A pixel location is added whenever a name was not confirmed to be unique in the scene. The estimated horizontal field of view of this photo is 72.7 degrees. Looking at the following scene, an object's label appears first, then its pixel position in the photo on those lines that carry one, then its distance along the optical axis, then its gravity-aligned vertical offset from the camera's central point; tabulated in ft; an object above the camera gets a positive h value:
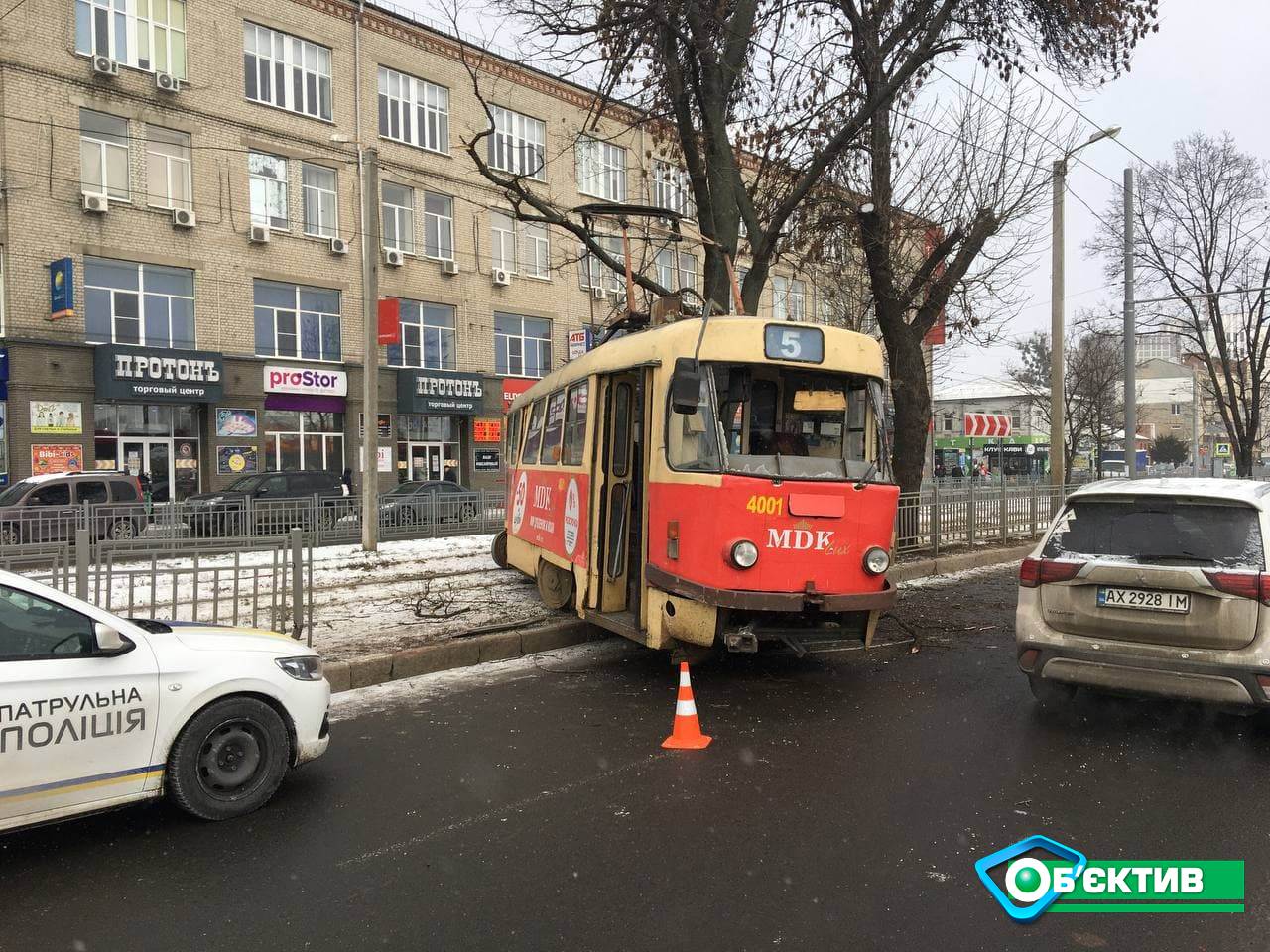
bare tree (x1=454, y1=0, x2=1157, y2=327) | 40.65 +19.13
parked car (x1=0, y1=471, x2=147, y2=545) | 47.06 -3.63
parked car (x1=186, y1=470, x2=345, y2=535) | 54.08 -4.20
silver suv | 17.12 -3.12
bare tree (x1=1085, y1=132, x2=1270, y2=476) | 84.84 +19.10
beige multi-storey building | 73.82 +21.11
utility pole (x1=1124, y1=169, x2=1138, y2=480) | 67.56 +8.15
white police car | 12.74 -4.28
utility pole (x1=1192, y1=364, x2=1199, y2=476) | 137.59 +1.67
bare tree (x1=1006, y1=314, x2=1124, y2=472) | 112.88 +8.75
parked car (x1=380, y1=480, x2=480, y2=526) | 63.62 -4.56
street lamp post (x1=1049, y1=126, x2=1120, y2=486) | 60.03 +7.22
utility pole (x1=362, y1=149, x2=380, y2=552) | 49.55 +3.67
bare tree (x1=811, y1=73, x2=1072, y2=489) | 47.93 +12.63
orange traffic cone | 18.42 -6.07
